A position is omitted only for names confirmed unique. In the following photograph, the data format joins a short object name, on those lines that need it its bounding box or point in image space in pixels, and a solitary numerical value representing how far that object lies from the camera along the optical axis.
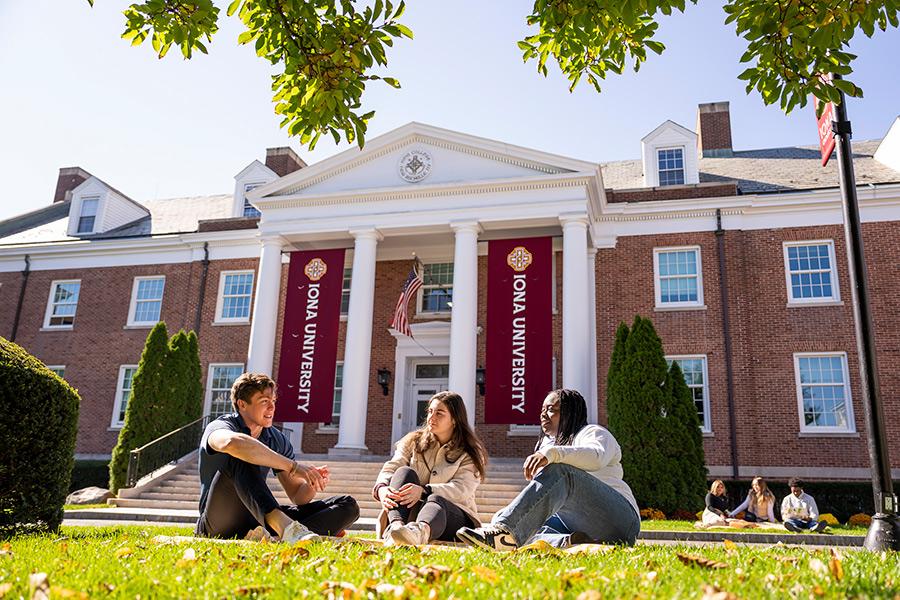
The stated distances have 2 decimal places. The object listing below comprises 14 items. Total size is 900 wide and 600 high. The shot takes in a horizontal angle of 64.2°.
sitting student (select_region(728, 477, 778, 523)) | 13.97
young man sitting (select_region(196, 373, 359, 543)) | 4.96
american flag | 18.75
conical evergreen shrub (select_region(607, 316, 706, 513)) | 15.94
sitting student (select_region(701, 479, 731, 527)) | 13.34
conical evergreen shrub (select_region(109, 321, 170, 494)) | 18.28
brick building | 18.91
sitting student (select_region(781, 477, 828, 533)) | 12.48
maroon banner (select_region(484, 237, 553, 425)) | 17.55
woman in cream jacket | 5.01
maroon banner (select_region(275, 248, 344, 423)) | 19.27
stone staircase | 15.34
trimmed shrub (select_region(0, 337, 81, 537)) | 6.34
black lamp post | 6.71
